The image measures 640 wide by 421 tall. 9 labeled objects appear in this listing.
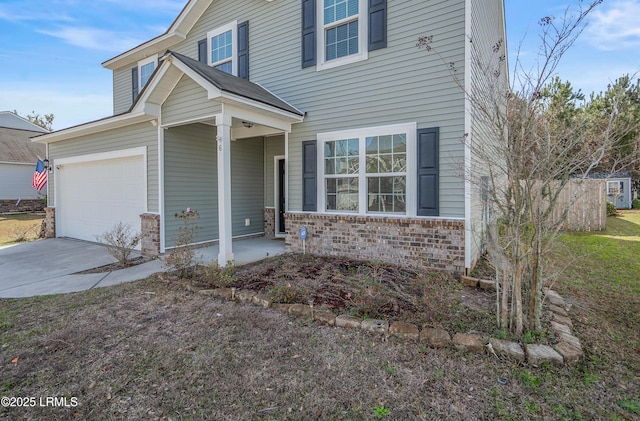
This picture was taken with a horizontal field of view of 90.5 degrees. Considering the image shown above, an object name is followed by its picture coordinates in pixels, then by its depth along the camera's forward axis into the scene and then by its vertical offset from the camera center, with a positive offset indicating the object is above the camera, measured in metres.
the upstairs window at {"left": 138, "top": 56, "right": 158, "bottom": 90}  11.03 +4.97
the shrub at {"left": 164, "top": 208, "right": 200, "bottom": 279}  5.50 -0.92
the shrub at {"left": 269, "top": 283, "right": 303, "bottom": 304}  4.28 -1.20
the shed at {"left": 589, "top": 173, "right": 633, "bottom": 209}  21.38 +0.98
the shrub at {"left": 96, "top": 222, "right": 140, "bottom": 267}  6.86 -0.93
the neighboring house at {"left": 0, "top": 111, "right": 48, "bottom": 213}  19.26 +2.32
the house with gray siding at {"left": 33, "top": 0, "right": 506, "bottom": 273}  5.76 +1.67
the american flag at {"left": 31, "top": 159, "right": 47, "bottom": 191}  11.58 +1.20
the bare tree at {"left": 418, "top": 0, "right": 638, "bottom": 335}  3.04 +0.46
